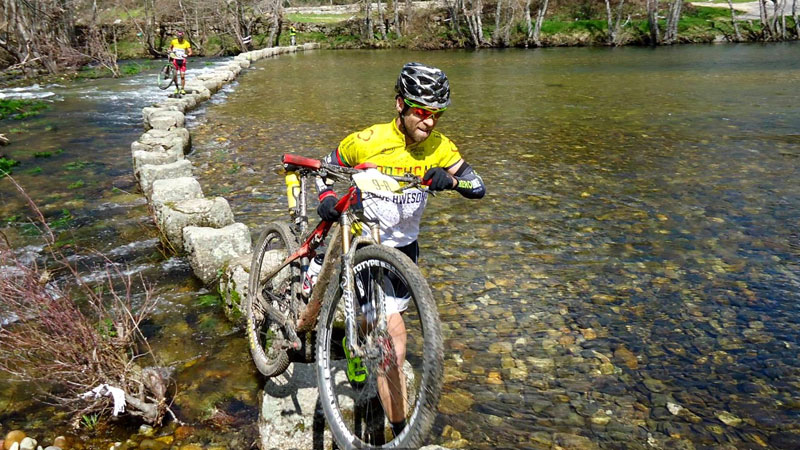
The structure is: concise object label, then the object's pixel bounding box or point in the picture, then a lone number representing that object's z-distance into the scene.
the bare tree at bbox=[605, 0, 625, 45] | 47.72
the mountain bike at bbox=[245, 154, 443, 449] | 3.06
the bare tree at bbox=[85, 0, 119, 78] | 31.55
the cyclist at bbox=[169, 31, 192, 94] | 21.94
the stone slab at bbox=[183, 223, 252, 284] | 6.91
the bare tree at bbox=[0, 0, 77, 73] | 28.95
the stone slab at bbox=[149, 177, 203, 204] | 8.67
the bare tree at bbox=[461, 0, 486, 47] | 50.03
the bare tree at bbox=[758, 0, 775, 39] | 46.72
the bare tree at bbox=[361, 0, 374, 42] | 53.57
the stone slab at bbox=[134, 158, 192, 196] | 10.06
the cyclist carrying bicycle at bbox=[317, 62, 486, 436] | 3.60
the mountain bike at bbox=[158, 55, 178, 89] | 22.68
